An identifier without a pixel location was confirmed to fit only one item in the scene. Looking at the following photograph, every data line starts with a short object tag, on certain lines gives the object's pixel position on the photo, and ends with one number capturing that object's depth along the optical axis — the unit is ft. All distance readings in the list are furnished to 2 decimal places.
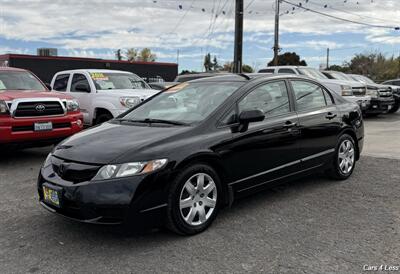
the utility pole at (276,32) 91.45
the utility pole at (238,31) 55.83
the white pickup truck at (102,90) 29.14
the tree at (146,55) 251.50
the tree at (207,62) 255.50
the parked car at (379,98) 50.01
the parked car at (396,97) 56.83
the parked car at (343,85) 46.03
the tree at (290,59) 203.82
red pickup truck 22.07
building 88.99
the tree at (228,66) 184.79
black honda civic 11.53
